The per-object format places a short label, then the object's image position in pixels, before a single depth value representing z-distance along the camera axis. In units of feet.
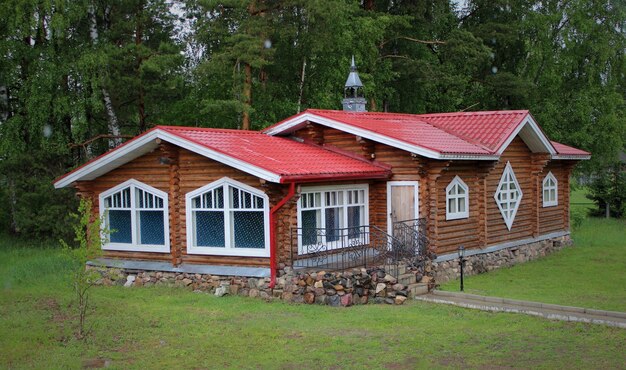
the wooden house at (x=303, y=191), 56.70
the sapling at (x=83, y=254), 42.88
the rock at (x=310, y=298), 52.70
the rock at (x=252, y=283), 56.18
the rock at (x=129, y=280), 62.28
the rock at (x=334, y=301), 51.80
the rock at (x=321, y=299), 52.34
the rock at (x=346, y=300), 51.67
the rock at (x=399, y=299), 52.16
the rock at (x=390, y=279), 53.57
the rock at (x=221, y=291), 56.54
